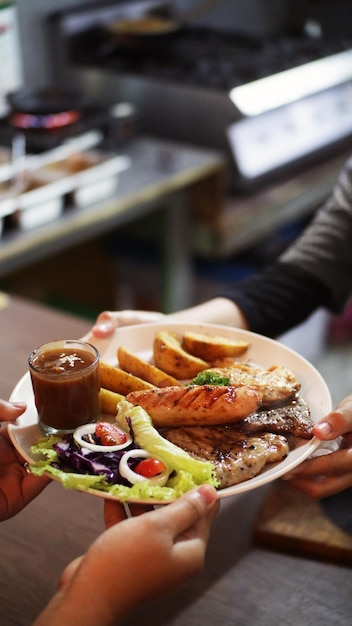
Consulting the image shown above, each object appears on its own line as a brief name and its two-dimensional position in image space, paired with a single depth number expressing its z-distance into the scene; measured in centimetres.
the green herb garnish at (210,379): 133
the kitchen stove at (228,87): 331
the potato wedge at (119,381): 141
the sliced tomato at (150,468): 117
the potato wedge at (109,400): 137
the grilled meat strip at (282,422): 129
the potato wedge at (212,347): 151
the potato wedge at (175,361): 146
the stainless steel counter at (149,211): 264
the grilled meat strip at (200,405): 126
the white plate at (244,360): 122
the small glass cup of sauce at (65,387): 126
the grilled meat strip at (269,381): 134
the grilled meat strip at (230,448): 119
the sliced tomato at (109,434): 123
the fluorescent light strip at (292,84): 326
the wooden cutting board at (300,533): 130
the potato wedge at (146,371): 144
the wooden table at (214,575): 117
